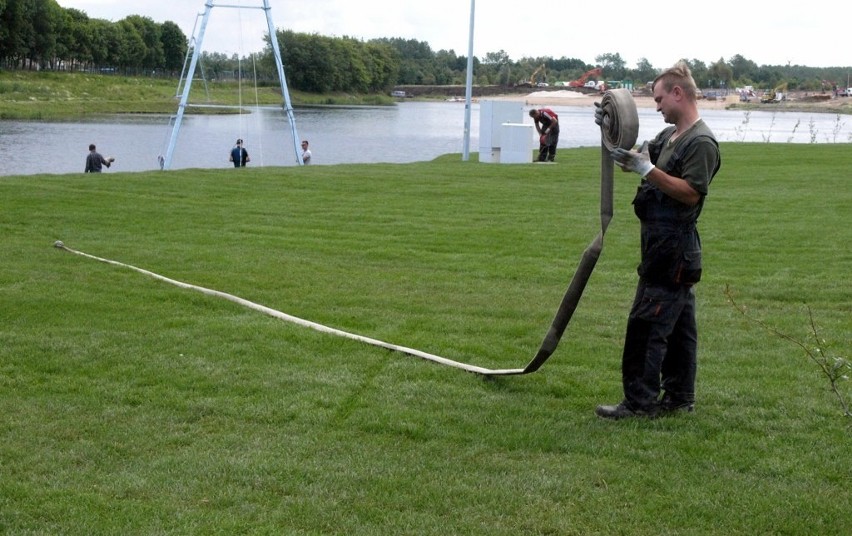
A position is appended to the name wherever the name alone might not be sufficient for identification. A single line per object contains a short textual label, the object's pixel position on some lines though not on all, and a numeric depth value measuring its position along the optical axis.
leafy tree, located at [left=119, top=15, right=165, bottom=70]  111.94
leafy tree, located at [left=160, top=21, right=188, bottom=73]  118.56
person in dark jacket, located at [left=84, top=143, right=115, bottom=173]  25.89
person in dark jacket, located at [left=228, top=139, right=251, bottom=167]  28.30
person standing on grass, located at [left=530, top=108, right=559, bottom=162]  26.55
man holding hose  5.61
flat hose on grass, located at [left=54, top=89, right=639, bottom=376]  5.74
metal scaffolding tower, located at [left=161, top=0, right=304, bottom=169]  27.36
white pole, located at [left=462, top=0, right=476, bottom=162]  29.42
